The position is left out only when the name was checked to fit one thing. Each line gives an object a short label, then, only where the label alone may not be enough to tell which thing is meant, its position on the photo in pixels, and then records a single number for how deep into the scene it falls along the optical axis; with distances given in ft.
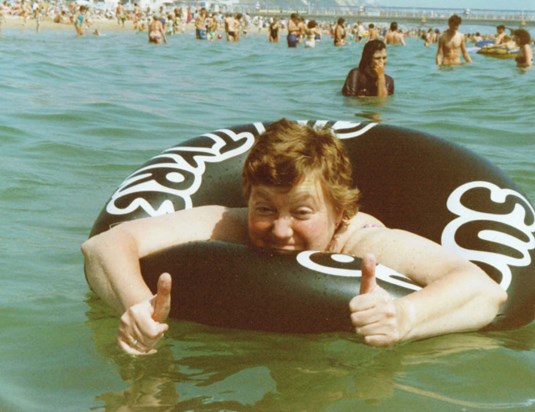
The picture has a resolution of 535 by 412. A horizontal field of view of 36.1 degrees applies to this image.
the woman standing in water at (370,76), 28.66
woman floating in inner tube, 8.12
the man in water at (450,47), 47.50
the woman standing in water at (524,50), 50.06
